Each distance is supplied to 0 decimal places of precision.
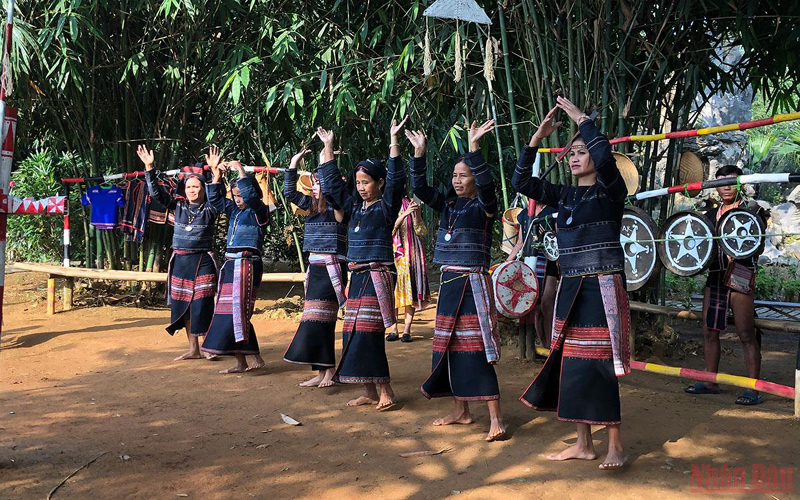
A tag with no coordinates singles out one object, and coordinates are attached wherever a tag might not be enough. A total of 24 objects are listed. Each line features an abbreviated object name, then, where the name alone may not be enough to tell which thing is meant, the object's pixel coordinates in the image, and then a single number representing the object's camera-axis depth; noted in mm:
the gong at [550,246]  5324
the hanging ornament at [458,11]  4637
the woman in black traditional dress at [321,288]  5109
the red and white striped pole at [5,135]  3314
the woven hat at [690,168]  4879
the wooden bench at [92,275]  8266
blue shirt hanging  8609
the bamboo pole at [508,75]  5287
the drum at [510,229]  5668
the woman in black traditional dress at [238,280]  5496
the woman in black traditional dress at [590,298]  3424
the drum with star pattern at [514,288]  4684
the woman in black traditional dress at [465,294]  4000
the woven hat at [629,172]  4691
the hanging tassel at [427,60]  4587
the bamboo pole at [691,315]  4648
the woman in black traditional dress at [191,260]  5988
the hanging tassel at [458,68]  4455
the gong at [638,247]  4695
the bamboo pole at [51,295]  8484
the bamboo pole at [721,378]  4180
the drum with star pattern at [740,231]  4410
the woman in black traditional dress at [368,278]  4555
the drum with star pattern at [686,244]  4492
